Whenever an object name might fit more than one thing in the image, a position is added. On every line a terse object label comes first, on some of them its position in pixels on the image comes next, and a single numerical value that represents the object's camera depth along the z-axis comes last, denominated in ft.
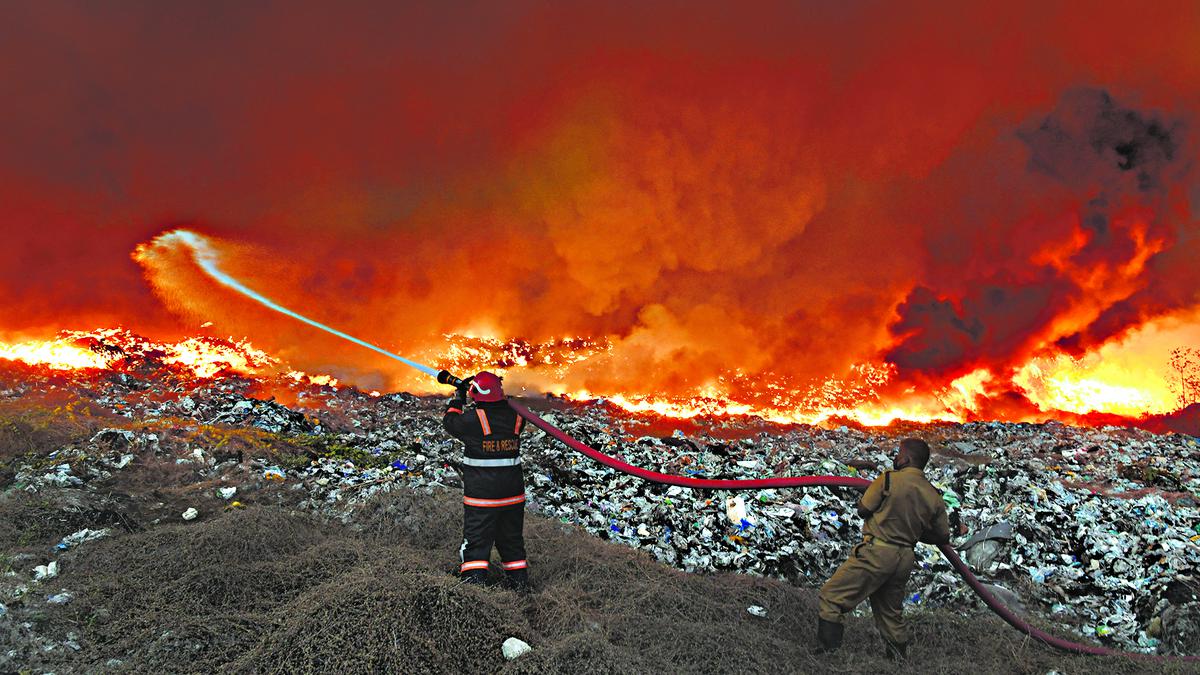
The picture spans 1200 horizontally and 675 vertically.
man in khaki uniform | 16.55
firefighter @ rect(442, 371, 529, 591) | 18.25
